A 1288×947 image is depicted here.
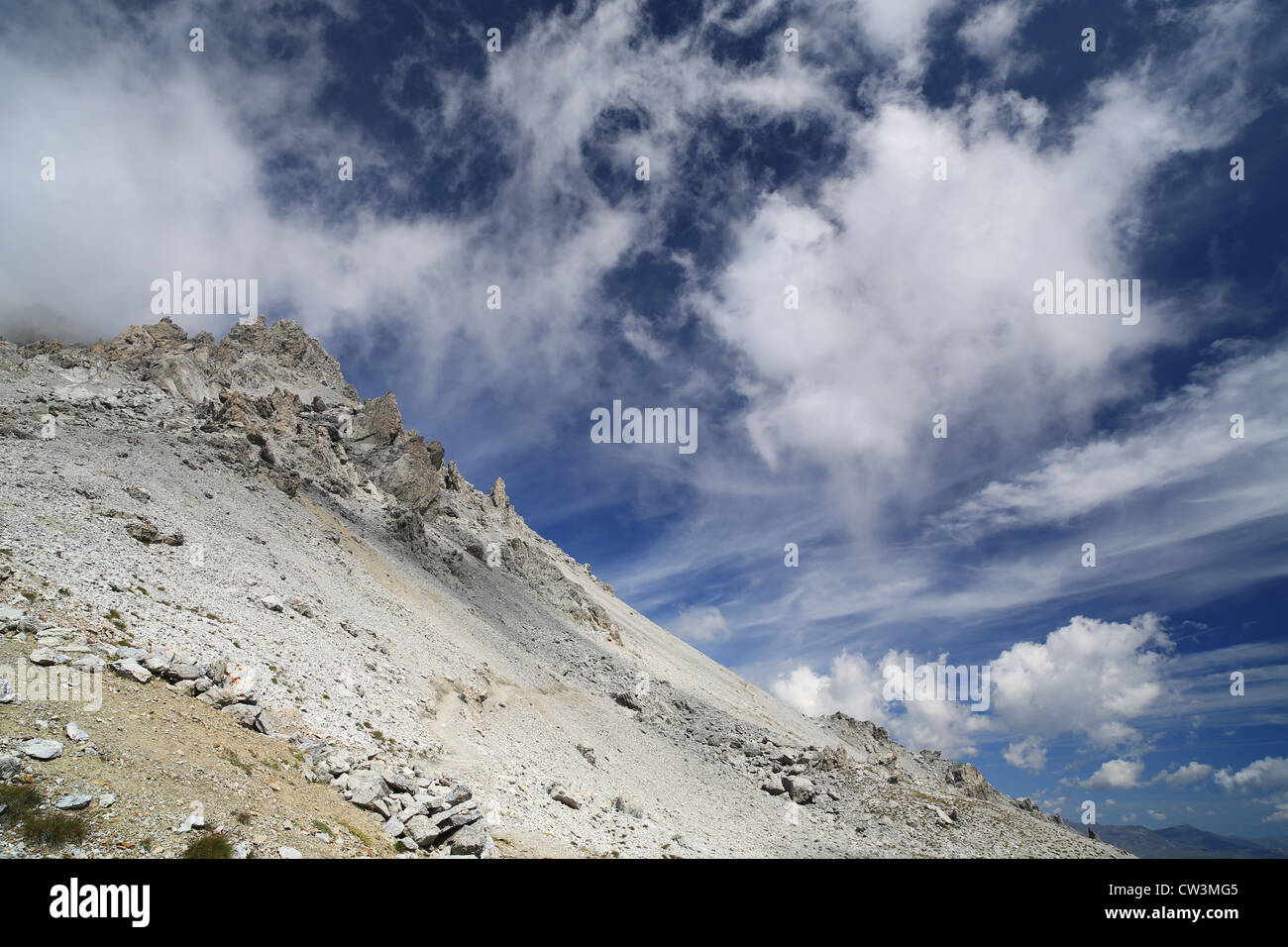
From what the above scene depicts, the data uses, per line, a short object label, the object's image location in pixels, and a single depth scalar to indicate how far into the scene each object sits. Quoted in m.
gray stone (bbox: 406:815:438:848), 19.09
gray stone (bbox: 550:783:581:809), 30.48
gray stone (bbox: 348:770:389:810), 19.80
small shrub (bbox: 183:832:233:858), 13.17
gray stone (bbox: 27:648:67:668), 17.05
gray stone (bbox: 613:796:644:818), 33.75
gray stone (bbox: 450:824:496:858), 18.66
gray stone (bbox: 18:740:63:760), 13.55
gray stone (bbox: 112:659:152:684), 18.77
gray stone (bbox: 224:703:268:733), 20.34
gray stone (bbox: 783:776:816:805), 49.22
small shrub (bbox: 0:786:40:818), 11.99
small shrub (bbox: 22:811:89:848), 11.73
